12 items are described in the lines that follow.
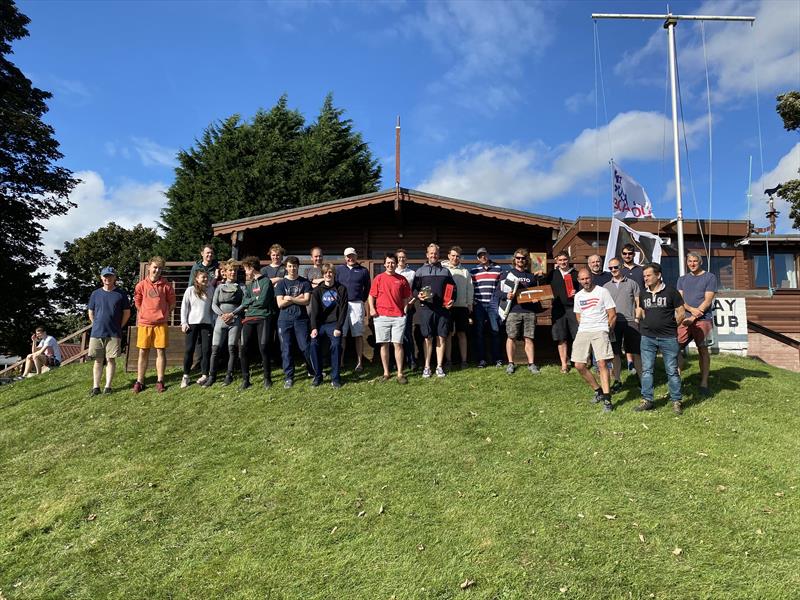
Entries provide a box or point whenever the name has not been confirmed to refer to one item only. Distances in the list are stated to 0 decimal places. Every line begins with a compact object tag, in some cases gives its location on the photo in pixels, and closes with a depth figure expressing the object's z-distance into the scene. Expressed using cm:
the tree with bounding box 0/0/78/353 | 1941
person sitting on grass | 1120
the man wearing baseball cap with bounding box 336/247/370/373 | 753
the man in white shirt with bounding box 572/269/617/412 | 598
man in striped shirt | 792
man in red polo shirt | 713
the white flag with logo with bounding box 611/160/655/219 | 1138
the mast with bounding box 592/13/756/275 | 1035
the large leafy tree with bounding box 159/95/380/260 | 2166
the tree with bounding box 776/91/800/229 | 1905
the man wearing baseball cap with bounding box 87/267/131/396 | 735
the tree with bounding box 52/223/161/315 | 2889
